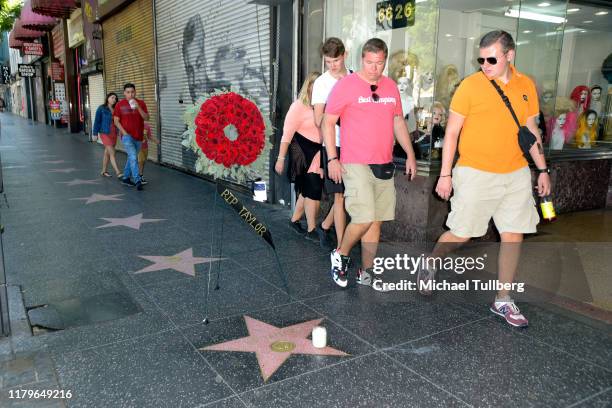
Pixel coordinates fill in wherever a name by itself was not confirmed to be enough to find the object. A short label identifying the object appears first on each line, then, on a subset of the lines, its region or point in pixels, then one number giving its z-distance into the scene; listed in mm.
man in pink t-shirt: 3727
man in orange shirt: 3307
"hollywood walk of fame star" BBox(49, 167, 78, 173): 11384
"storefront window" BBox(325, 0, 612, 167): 5715
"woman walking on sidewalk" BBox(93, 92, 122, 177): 10375
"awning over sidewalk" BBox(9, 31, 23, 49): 36403
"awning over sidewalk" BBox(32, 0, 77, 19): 21281
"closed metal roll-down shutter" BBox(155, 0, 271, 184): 8172
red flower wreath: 3619
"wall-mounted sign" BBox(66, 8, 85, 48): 21303
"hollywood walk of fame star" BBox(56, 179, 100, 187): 9594
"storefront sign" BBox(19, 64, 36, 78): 35438
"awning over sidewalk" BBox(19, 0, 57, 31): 27562
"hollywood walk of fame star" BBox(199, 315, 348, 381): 3016
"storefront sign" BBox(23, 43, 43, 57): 32531
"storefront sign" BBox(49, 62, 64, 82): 28797
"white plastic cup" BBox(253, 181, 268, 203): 5389
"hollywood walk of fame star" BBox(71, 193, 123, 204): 7996
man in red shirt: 9117
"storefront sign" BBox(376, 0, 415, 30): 5969
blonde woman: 4985
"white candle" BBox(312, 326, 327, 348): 3160
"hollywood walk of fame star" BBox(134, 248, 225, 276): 4707
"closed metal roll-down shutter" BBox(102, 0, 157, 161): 13312
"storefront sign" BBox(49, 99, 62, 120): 30312
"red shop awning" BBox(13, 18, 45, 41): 32781
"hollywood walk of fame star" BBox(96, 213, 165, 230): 6352
